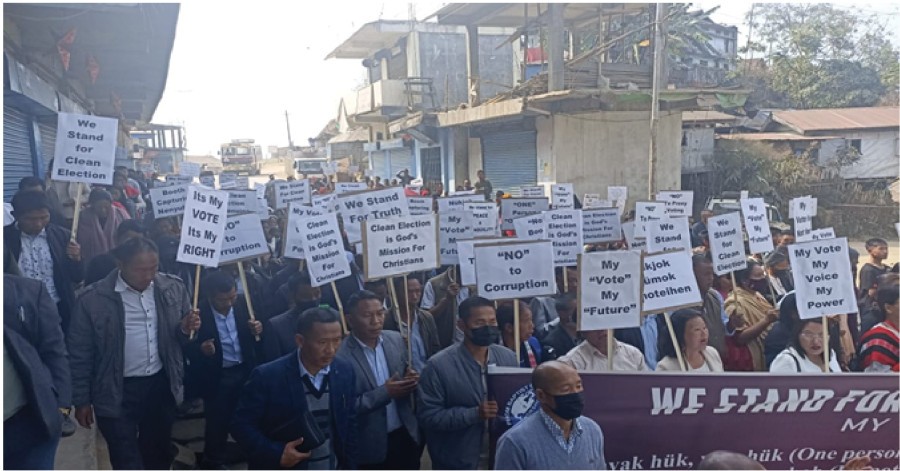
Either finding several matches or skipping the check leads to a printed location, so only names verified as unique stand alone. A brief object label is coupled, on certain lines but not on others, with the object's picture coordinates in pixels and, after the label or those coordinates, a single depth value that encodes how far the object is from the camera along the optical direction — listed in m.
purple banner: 3.82
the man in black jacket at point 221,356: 4.84
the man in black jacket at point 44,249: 5.31
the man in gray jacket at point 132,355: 4.21
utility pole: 14.19
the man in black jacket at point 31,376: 3.26
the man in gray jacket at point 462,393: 3.83
